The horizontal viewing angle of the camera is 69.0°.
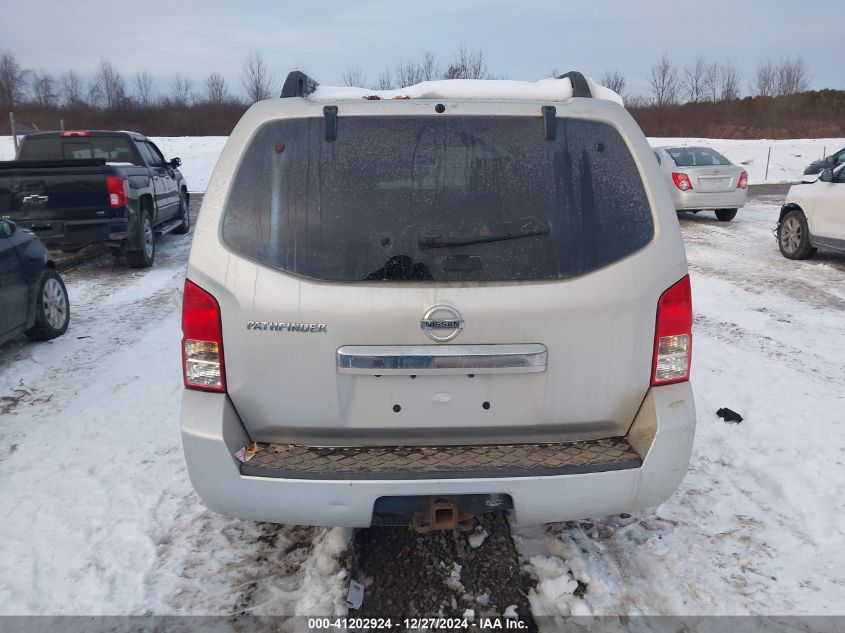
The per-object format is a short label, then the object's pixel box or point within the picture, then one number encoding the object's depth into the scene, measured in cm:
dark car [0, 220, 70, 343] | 535
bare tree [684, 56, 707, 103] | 5934
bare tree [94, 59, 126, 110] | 6309
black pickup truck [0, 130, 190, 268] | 836
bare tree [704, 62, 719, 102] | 5959
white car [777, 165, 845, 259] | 891
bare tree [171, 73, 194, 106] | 6056
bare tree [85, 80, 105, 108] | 6267
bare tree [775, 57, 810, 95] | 5912
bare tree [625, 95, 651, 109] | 5681
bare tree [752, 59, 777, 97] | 5934
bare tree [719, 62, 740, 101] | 5844
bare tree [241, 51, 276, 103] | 4697
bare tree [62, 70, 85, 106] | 6195
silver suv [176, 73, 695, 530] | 232
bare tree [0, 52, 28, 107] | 6247
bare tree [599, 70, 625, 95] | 5116
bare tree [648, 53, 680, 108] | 5912
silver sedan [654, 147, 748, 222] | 1284
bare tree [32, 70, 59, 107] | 6344
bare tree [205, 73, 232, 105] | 6078
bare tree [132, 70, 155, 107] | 6108
